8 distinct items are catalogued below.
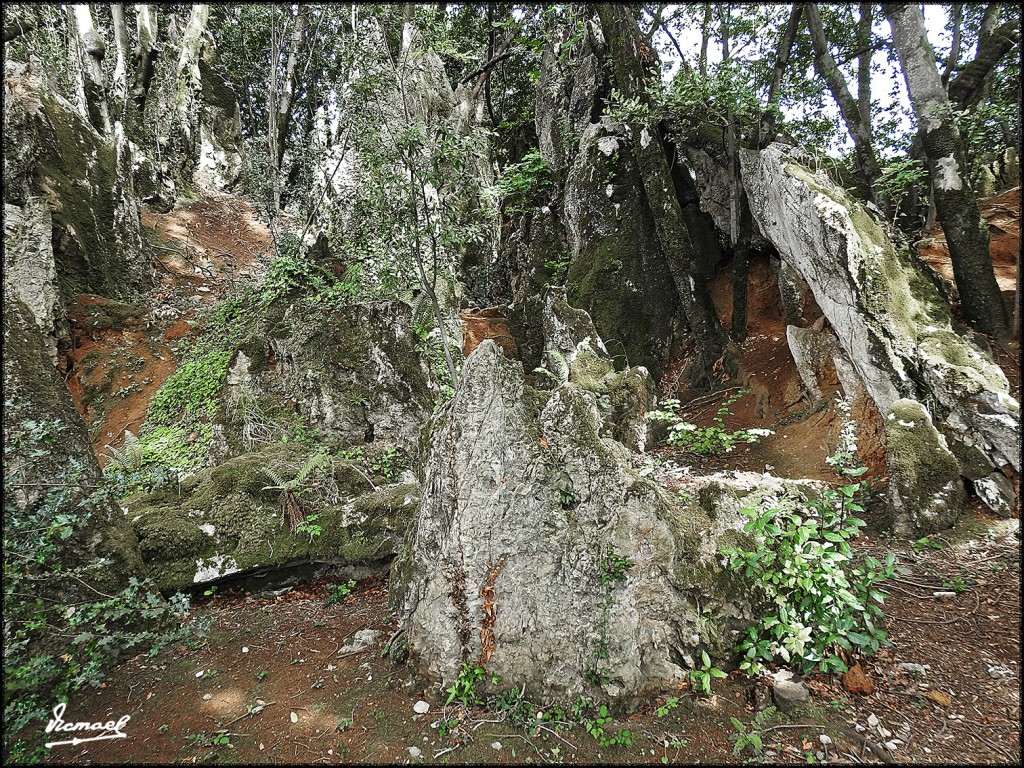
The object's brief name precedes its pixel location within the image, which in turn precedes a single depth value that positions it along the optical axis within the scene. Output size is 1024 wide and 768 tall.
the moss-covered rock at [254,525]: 4.61
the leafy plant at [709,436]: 6.32
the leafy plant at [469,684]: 3.11
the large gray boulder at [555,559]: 3.14
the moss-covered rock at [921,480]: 4.66
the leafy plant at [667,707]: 2.93
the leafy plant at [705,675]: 2.95
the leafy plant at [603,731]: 2.78
